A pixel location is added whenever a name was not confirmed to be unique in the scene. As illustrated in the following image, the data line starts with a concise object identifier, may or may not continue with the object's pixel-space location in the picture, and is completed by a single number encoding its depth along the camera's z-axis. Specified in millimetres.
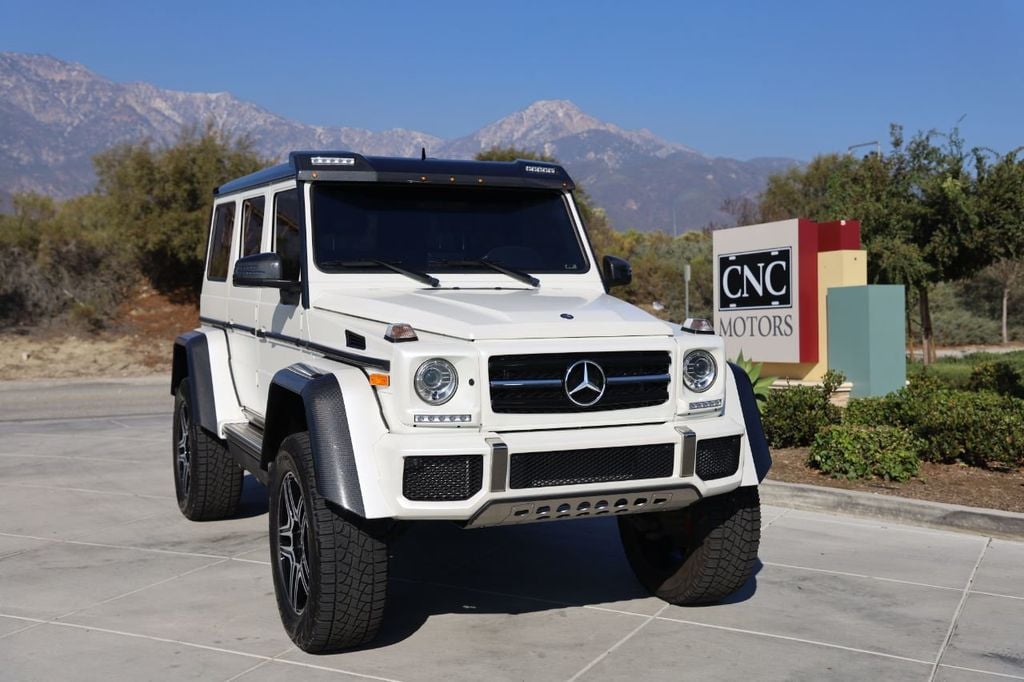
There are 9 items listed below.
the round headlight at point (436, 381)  4512
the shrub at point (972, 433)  8930
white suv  4516
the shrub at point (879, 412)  10039
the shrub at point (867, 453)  8477
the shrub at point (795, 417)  10094
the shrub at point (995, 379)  12797
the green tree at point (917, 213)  18469
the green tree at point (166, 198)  25812
